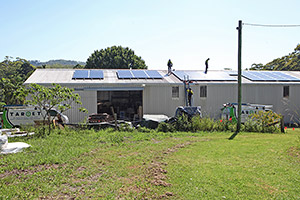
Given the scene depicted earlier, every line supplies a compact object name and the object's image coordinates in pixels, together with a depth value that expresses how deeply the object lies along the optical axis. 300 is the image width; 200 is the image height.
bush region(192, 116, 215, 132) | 11.93
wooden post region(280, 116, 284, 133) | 12.10
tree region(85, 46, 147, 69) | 39.06
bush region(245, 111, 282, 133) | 12.10
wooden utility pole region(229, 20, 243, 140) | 11.66
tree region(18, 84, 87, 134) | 10.13
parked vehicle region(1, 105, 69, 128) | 11.34
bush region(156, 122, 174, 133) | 11.48
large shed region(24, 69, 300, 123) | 14.61
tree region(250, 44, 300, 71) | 37.94
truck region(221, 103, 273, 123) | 13.83
